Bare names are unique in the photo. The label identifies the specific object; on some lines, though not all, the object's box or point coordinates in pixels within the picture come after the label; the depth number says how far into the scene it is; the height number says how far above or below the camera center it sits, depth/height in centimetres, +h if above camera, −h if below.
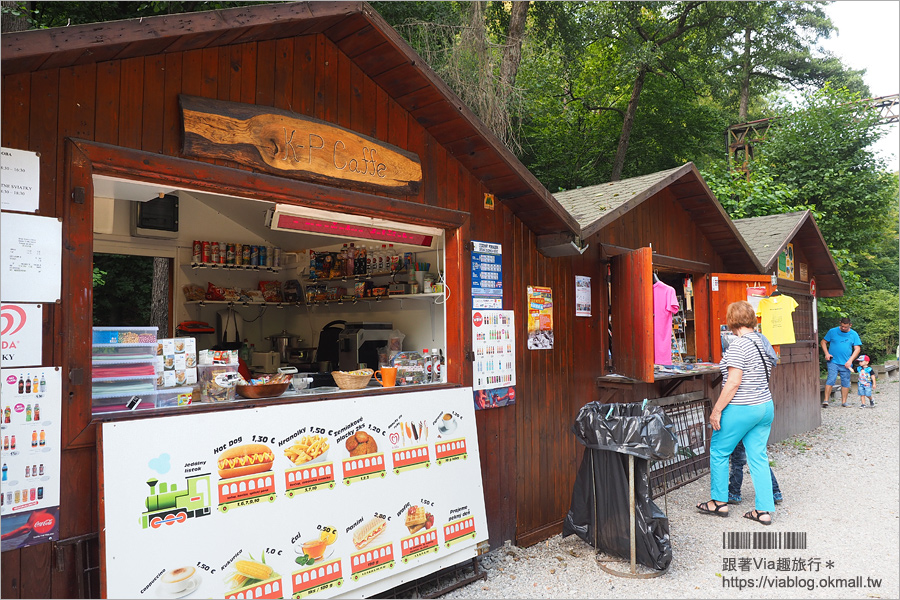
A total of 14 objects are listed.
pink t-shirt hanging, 662 +4
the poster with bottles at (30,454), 266 -54
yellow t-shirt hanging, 828 -1
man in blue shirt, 1294 -72
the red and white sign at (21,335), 267 -1
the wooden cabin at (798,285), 926 +58
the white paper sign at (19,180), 270 +70
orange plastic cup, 445 -37
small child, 1304 -137
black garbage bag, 436 -121
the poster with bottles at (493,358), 480 -27
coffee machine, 687 -18
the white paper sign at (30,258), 269 +34
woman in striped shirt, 536 -76
